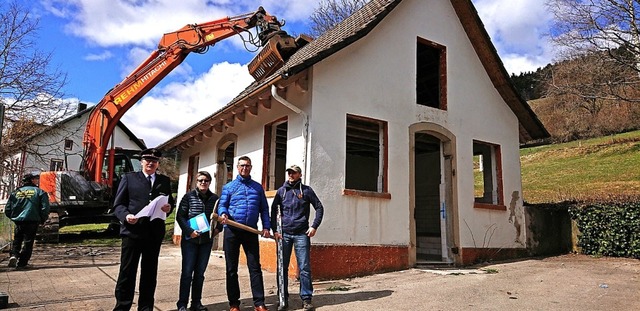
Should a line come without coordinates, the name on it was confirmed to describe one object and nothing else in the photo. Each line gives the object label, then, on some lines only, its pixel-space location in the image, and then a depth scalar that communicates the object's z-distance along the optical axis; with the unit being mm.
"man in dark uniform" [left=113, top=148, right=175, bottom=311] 4484
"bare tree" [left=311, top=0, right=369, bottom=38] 22755
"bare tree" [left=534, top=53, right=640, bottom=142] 15117
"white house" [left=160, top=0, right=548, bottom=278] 7824
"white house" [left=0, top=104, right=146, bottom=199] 12688
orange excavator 12406
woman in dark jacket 5047
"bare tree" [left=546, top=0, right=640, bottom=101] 14734
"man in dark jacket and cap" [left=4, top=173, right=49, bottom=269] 8018
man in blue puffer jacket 5012
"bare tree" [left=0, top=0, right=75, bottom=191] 11867
